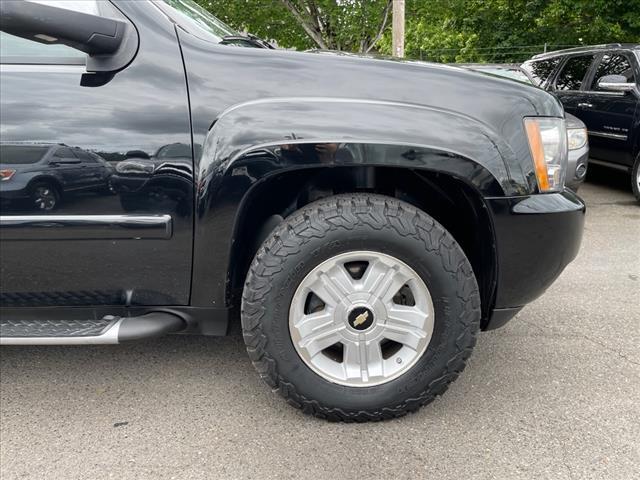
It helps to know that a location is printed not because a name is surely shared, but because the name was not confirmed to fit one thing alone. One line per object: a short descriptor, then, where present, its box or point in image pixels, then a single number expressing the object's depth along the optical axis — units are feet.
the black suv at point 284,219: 6.62
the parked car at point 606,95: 20.76
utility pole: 29.55
